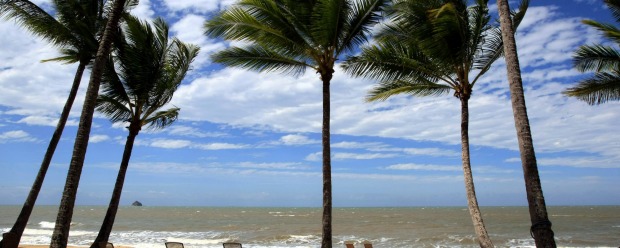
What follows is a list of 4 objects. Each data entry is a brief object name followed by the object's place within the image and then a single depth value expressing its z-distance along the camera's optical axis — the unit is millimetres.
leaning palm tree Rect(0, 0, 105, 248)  11188
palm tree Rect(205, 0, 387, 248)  10102
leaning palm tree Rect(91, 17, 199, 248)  12386
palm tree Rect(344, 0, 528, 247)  10320
